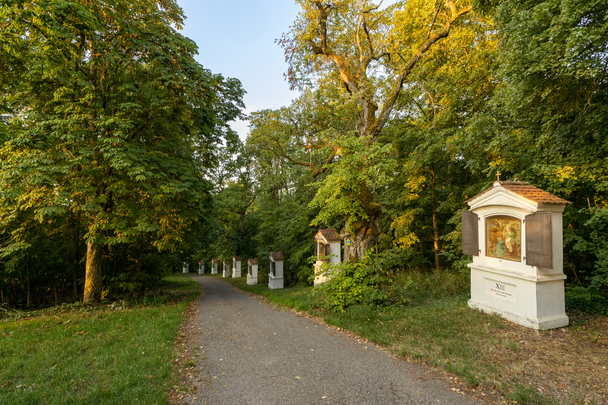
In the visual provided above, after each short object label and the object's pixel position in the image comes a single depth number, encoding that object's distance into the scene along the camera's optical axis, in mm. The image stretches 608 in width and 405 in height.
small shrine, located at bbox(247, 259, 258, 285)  19031
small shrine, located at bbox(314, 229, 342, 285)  12656
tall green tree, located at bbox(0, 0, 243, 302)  6652
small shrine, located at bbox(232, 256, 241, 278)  25119
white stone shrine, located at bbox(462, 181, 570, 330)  5617
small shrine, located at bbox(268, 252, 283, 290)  15930
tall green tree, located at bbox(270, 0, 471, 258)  8508
